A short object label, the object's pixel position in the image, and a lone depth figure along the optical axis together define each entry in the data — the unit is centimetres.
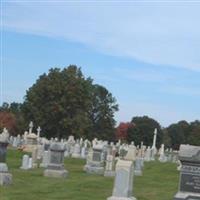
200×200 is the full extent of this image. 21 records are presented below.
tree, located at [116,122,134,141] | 12550
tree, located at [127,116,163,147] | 12412
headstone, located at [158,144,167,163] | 5092
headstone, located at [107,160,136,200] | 1478
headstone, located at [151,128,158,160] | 5238
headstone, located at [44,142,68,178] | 2267
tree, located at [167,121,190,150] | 14150
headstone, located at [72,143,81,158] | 4234
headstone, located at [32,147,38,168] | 2731
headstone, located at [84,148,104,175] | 2705
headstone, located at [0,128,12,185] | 1795
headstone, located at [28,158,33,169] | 2608
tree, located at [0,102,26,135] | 8701
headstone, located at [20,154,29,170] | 2559
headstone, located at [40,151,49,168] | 2787
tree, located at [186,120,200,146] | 11275
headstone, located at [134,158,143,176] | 2634
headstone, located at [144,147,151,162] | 4794
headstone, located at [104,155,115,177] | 2503
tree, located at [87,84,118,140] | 11039
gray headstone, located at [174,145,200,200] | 1401
